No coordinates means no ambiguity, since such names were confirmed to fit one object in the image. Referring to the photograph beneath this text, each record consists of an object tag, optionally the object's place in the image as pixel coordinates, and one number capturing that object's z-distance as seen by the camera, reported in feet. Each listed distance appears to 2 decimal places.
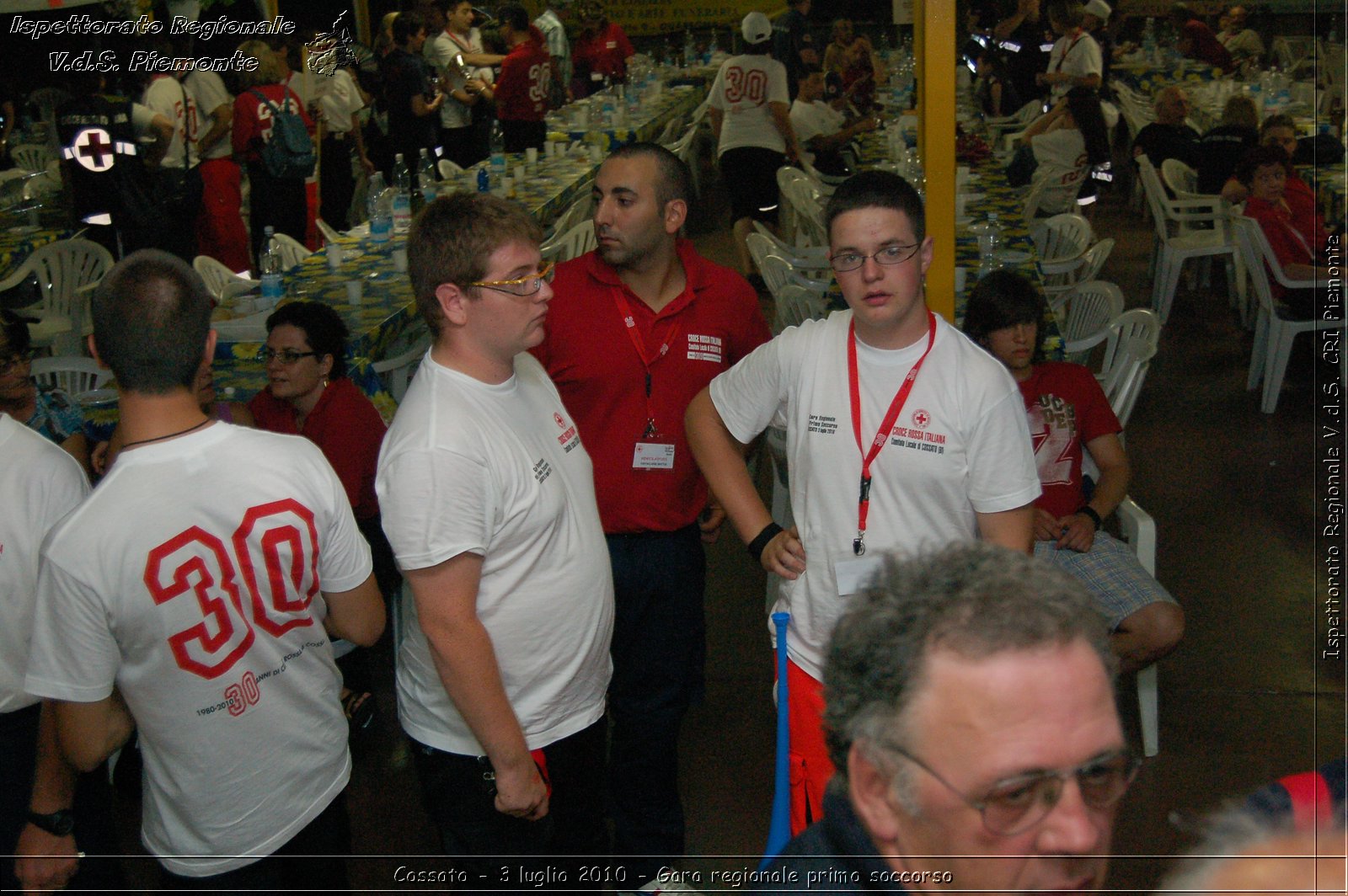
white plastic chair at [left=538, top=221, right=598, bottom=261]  19.31
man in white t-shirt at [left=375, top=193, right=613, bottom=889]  6.29
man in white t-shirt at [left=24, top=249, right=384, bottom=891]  5.73
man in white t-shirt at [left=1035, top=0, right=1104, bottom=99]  30.99
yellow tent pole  9.63
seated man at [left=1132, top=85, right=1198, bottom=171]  28.30
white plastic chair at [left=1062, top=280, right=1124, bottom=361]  16.83
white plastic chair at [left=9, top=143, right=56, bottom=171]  28.76
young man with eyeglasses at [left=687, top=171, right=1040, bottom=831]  6.65
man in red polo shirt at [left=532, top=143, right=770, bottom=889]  8.95
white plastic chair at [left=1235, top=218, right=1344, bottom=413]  19.47
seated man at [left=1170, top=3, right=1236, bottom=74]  38.32
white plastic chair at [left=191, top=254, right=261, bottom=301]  18.12
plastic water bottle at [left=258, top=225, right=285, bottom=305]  16.15
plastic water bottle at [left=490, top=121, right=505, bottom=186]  25.27
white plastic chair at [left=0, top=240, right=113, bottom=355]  19.54
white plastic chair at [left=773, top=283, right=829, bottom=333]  16.22
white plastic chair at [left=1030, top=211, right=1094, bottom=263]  20.54
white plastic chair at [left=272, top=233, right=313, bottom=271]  20.29
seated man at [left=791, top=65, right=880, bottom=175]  29.71
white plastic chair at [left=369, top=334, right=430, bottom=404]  15.75
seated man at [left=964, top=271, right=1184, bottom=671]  10.62
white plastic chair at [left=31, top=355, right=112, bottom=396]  14.25
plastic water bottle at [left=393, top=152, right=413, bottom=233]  20.43
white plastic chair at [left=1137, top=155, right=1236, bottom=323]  24.08
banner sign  55.88
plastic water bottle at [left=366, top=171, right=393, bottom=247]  20.27
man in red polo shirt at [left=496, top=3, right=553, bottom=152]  28.89
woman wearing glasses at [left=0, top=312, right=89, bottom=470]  9.70
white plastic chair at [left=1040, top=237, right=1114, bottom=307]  18.54
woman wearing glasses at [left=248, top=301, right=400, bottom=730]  11.14
